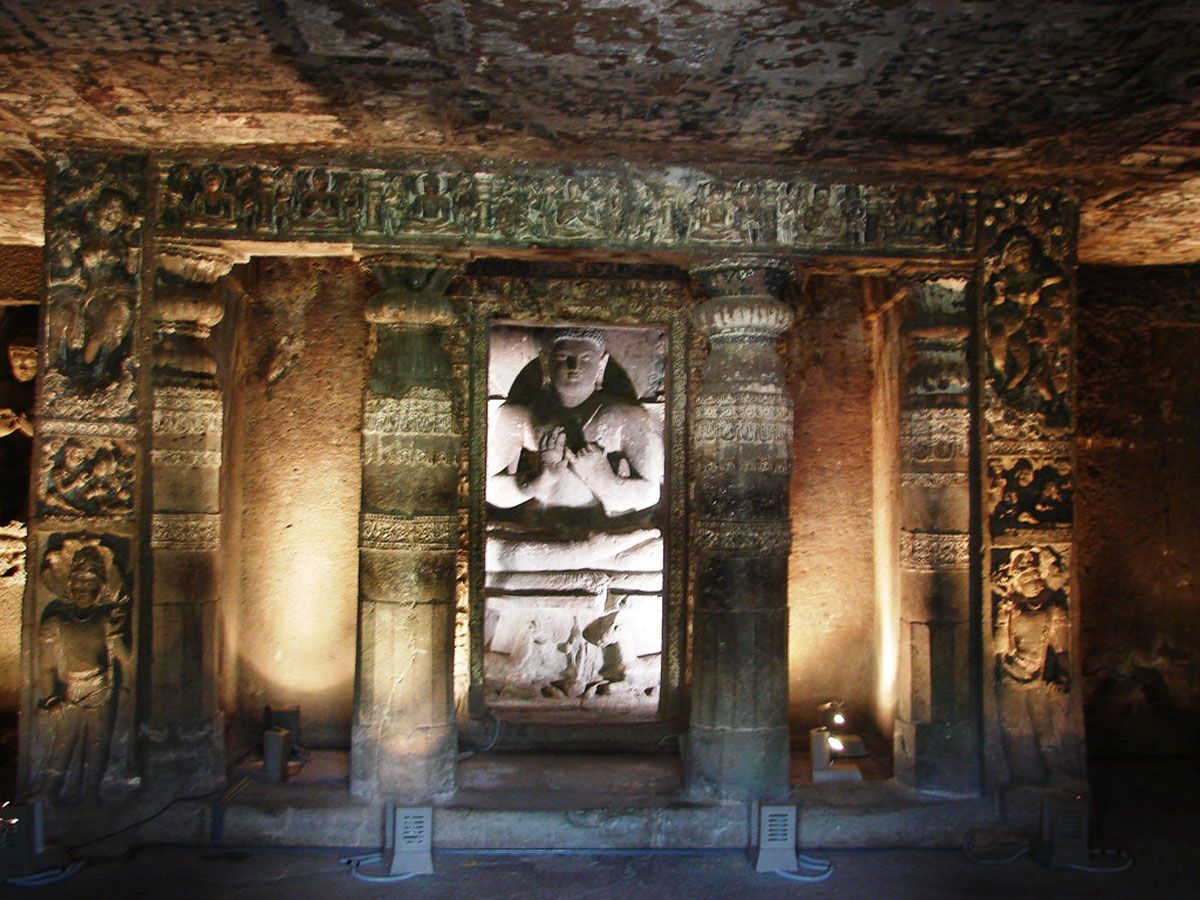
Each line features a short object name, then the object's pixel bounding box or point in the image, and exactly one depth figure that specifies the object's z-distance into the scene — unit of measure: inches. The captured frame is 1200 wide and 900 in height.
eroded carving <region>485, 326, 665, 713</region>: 277.4
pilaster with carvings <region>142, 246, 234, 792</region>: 223.3
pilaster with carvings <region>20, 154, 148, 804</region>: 215.0
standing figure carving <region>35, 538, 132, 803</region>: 214.5
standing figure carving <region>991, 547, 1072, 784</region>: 229.1
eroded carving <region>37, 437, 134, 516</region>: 216.4
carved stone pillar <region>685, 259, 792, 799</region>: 226.2
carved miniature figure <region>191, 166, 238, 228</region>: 220.8
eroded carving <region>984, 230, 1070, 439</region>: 232.5
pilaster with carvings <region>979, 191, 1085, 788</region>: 229.8
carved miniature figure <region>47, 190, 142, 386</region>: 218.1
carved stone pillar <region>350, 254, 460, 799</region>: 225.0
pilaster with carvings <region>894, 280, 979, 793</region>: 232.4
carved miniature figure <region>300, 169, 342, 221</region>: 222.1
